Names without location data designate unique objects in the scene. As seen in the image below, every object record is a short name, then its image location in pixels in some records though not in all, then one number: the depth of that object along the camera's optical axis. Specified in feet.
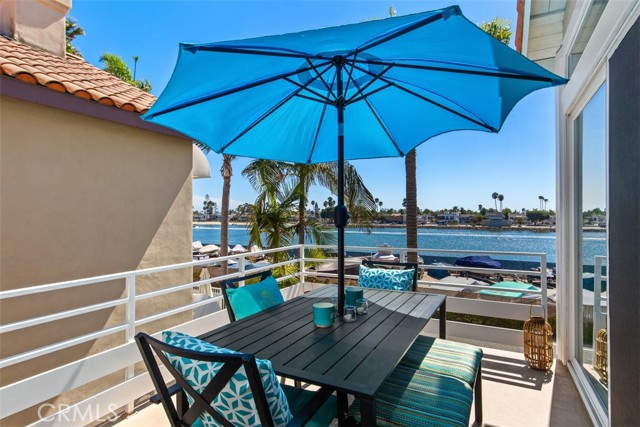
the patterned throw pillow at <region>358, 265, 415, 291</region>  12.09
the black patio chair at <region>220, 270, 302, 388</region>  8.41
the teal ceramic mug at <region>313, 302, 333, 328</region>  7.14
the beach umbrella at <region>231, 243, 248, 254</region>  56.47
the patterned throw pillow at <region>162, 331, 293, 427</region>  4.13
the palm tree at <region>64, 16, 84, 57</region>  39.38
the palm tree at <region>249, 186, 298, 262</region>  29.43
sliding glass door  7.54
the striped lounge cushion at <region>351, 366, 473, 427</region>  5.55
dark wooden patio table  4.92
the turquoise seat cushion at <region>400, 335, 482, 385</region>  6.97
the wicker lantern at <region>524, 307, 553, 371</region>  11.12
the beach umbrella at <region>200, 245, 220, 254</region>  62.44
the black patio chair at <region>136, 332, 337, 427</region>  3.99
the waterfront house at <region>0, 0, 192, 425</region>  10.60
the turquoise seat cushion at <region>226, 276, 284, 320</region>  8.45
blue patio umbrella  5.81
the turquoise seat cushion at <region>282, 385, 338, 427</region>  5.61
